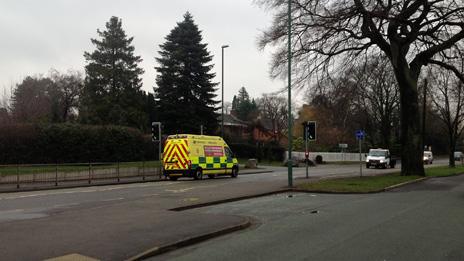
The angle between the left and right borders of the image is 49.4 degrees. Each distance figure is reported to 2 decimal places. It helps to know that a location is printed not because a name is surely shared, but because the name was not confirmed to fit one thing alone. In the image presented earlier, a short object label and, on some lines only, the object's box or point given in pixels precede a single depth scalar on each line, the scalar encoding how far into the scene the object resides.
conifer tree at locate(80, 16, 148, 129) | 56.41
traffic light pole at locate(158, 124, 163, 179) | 29.24
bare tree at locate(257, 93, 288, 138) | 103.12
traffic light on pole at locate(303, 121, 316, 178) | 27.94
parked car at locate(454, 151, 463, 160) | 93.21
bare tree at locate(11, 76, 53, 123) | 51.92
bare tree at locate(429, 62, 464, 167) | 50.38
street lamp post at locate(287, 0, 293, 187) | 21.28
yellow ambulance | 28.50
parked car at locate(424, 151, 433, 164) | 67.20
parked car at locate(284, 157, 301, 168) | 56.44
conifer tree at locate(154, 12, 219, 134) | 54.27
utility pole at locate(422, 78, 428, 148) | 44.76
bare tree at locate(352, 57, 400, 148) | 67.78
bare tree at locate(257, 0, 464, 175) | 25.75
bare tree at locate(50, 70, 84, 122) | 69.12
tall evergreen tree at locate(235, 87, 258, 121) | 120.31
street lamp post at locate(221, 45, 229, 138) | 44.14
